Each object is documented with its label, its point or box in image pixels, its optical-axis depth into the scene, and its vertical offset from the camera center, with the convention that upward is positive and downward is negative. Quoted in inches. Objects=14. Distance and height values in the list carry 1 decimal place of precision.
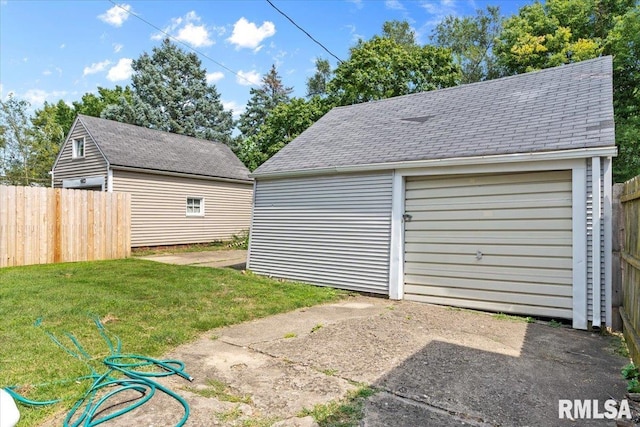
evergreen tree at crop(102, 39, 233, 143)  1295.2 +429.5
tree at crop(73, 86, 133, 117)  1417.3 +438.8
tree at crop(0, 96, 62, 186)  948.6 +188.7
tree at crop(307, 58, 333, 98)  1380.4 +522.9
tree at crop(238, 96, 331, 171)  827.4 +206.5
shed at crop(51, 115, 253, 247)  512.4 +53.9
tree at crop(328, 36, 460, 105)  798.5 +312.5
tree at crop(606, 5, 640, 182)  535.8 +204.5
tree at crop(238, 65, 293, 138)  1350.9 +418.4
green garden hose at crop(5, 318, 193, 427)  97.7 -53.5
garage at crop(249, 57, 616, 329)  195.5 +9.7
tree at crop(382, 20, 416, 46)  1135.5 +567.0
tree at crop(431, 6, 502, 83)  986.7 +497.2
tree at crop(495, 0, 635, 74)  653.3 +347.5
